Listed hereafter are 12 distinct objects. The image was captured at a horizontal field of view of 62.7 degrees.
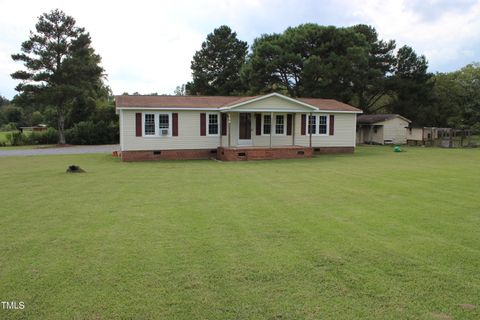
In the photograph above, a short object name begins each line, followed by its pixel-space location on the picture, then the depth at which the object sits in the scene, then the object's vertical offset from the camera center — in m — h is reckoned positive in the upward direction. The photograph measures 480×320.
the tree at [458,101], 40.22 +3.84
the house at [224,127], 19.77 +0.52
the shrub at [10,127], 63.29 +1.62
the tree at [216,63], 44.41 +8.33
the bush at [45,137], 36.41 +0.00
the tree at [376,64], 39.06 +7.47
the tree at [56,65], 32.16 +6.01
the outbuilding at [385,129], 34.09 +0.67
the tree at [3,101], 105.81 +9.99
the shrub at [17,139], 34.91 -0.18
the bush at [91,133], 35.78 +0.36
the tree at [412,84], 39.44 +5.21
